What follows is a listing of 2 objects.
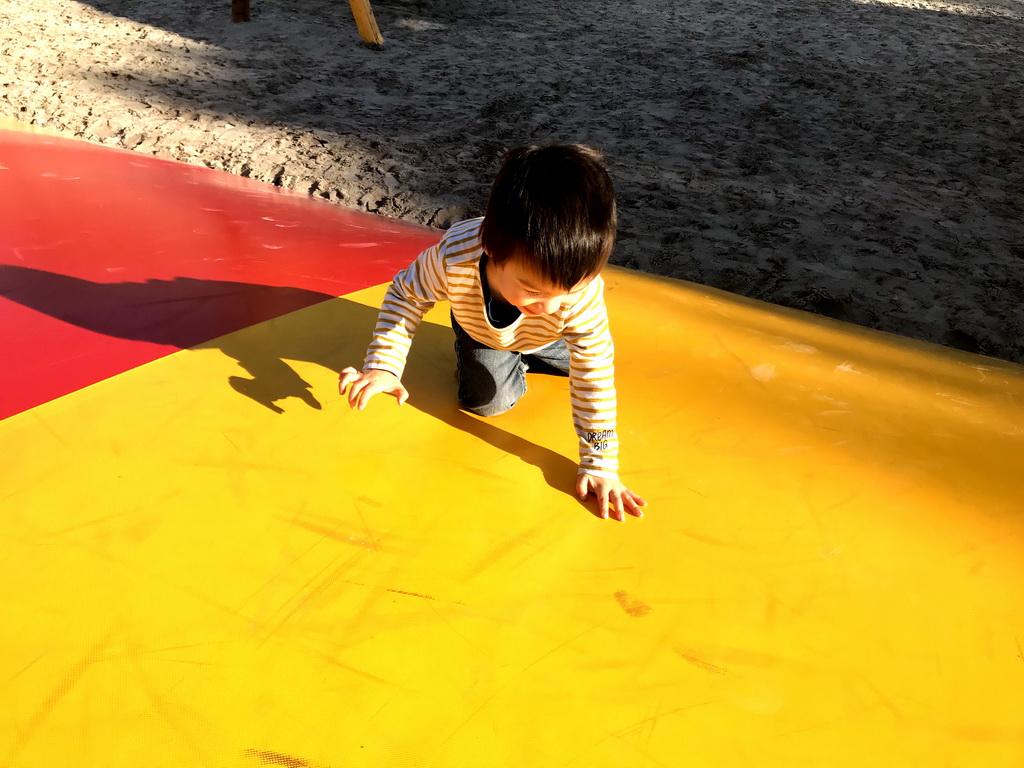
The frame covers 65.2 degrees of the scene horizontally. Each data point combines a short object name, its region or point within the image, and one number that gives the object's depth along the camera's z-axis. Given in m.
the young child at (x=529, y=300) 0.92
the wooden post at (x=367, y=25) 3.20
